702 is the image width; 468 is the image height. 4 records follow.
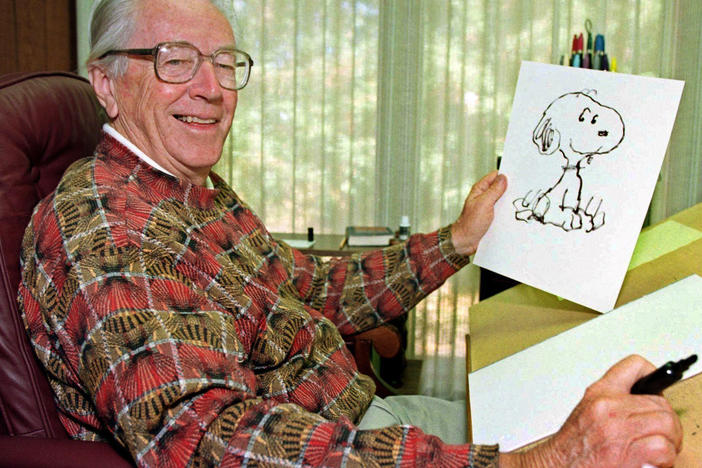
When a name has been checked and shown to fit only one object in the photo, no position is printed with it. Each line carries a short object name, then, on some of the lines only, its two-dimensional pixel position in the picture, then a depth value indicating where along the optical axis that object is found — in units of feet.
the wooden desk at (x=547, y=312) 2.95
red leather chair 2.67
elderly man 2.16
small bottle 7.85
